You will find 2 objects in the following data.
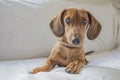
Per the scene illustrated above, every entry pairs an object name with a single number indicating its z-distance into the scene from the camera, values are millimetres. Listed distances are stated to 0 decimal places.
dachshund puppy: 871
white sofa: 1050
